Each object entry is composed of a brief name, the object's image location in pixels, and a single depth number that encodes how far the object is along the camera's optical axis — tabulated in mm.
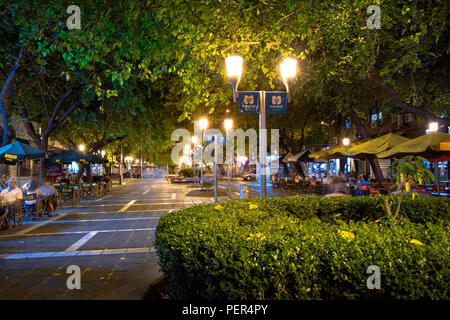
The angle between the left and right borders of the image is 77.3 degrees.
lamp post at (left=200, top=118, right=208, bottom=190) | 15241
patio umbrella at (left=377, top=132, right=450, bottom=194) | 8945
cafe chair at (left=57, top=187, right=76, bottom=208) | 14393
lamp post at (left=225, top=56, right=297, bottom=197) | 6583
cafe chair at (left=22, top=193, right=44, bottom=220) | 10366
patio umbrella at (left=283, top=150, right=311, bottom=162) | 19234
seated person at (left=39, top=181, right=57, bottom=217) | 11195
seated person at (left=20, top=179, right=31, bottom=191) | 13902
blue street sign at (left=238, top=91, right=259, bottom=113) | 6872
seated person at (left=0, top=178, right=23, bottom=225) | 8914
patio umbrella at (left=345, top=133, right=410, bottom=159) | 11250
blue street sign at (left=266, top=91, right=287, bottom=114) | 7047
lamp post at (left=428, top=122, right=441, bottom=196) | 15322
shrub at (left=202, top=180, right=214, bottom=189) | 21783
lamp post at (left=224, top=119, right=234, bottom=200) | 13773
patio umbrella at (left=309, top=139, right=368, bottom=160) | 14313
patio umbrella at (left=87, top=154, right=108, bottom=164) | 18297
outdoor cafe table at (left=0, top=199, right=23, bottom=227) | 8742
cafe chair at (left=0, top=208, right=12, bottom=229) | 8377
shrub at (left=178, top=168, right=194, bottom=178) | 41281
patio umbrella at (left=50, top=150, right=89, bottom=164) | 16594
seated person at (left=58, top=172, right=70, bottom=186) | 19281
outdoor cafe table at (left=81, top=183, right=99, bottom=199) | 17312
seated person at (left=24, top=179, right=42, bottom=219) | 10445
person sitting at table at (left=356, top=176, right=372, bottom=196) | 14505
